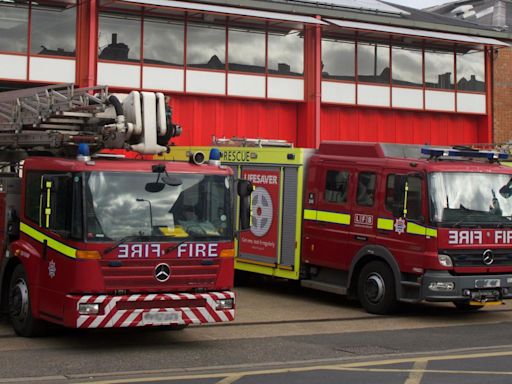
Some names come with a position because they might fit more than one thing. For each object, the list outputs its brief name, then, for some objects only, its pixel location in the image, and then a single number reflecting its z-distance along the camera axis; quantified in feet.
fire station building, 80.23
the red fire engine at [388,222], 42.45
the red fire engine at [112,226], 32.55
